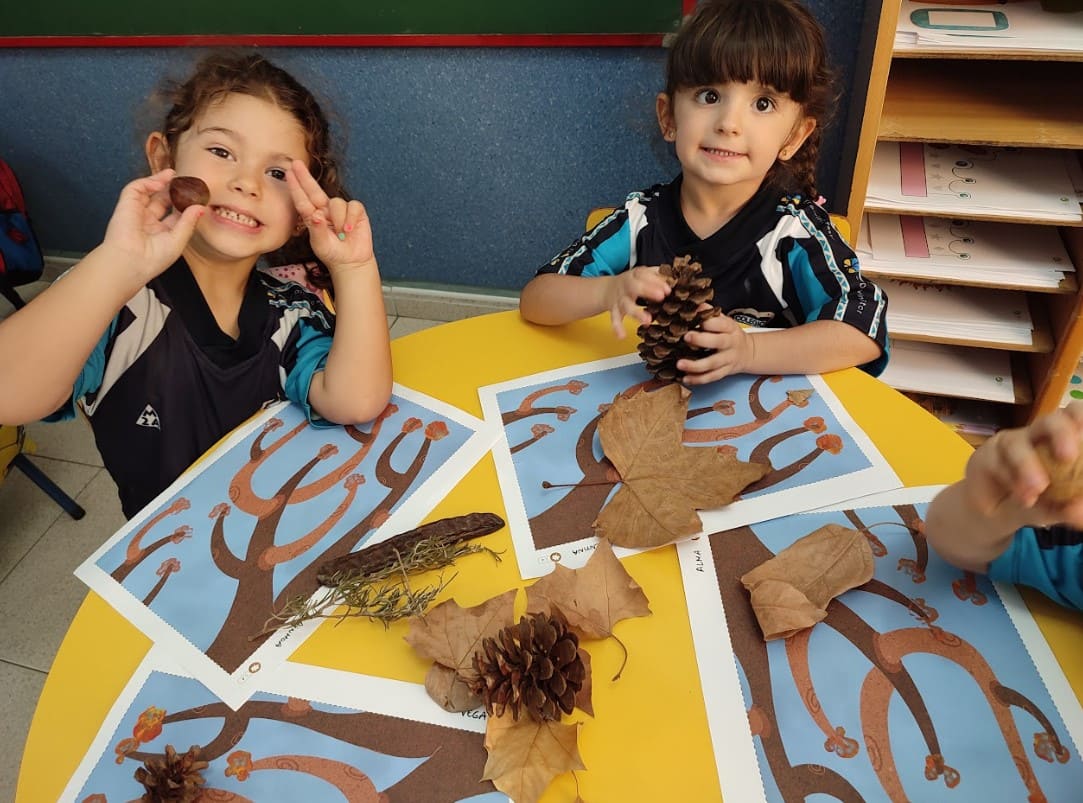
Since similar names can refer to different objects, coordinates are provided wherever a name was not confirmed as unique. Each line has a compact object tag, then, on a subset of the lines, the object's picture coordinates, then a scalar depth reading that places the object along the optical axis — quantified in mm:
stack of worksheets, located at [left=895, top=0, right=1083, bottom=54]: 1128
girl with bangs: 954
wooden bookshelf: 1194
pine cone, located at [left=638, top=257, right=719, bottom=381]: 879
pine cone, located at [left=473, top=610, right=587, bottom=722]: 604
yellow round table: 597
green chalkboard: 1570
